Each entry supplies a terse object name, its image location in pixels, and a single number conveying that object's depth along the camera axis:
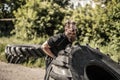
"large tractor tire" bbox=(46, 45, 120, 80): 2.80
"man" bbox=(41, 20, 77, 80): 3.61
